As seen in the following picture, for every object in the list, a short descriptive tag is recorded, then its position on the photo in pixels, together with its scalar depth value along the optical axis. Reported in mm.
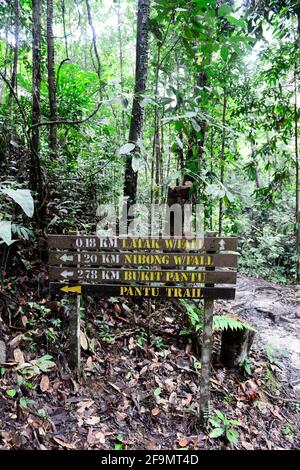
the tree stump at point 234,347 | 4164
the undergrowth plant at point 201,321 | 4082
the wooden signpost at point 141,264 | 2959
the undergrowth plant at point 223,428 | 3176
